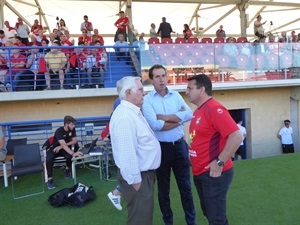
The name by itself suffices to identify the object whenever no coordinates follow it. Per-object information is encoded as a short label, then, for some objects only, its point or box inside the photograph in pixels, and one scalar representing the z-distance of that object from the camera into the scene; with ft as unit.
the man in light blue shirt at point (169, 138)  10.11
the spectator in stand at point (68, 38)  28.35
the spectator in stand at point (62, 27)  30.09
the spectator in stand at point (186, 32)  39.09
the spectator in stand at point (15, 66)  22.50
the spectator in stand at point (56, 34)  27.95
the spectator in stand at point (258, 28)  39.64
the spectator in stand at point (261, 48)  27.78
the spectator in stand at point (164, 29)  35.94
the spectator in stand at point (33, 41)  27.85
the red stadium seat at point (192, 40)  26.89
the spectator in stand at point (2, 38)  26.24
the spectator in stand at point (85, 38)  29.40
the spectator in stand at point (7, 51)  22.55
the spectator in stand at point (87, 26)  32.89
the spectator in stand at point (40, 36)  29.45
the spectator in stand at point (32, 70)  22.63
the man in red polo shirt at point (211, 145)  7.48
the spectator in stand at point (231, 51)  27.02
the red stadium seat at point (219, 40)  28.33
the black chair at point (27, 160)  16.85
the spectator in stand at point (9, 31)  30.19
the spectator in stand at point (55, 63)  22.98
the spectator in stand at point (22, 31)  30.44
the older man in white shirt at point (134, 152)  7.32
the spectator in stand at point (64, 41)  26.93
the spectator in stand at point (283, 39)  29.78
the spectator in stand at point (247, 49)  27.48
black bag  14.61
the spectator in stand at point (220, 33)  41.45
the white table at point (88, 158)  18.26
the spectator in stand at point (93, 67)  23.80
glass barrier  25.54
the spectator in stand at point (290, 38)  30.93
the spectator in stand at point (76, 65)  24.03
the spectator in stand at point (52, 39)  27.14
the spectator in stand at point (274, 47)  28.22
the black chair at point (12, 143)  20.12
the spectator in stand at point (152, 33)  39.01
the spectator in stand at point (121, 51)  25.76
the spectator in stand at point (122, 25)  31.79
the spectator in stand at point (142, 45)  24.93
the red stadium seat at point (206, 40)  27.87
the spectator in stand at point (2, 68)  22.48
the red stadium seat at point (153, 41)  25.79
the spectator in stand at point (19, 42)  24.14
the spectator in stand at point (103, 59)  24.59
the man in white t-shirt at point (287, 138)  29.27
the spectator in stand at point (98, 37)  28.86
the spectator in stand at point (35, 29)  31.30
